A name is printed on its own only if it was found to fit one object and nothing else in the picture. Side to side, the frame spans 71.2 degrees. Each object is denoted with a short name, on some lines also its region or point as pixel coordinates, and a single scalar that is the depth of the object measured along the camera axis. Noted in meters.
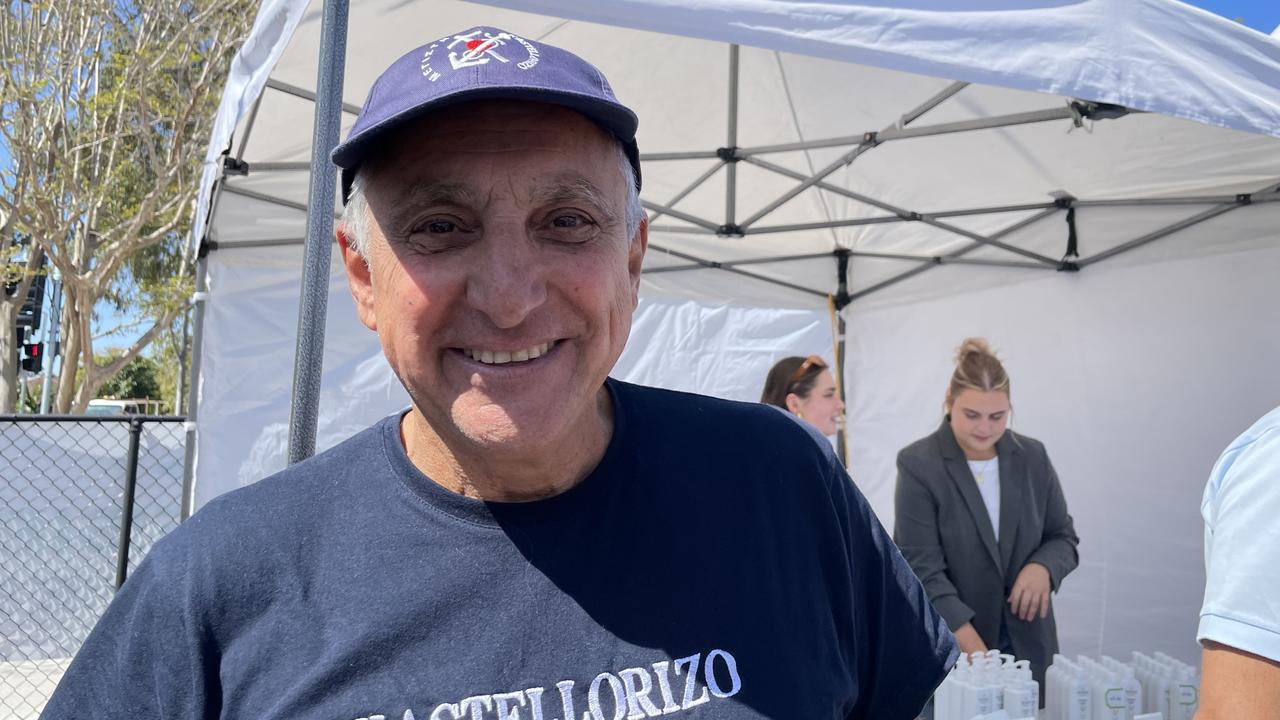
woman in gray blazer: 3.46
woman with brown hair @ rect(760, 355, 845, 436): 3.94
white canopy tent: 3.77
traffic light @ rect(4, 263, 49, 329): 9.74
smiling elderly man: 0.82
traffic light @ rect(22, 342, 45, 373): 9.70
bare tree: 8.84
